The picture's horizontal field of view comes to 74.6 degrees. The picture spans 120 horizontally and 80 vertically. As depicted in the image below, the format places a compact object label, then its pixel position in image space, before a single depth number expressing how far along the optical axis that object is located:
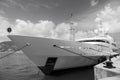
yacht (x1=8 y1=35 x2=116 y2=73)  6.15
